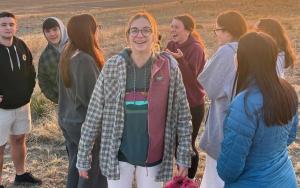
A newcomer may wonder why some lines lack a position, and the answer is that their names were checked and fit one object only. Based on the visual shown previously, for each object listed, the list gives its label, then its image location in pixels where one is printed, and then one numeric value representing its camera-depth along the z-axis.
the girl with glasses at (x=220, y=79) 3.48
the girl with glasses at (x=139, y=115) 3.03
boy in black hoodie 4.38
